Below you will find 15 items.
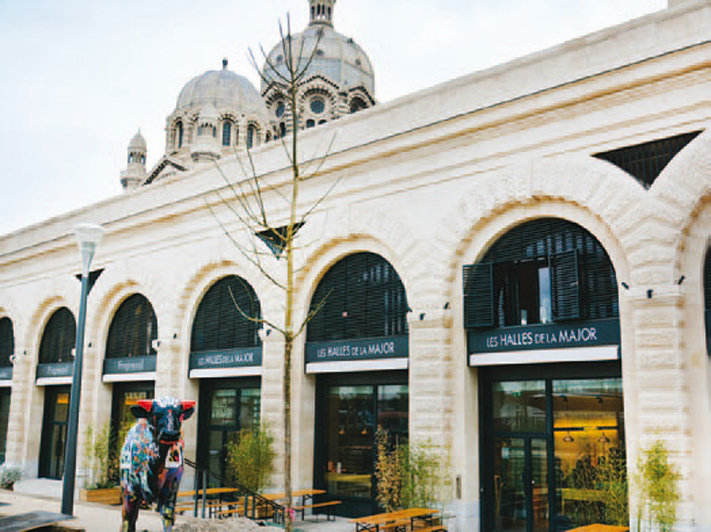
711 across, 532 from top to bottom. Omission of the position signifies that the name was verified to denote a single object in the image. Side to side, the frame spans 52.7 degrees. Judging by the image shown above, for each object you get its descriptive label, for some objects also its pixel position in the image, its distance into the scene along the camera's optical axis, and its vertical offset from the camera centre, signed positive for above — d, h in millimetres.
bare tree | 18266 +5010
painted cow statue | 10703 -789
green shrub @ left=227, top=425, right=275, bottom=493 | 16922 -1301
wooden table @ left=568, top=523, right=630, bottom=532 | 11617 -1928
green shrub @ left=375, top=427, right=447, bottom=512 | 14188 -1424
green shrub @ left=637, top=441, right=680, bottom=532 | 11195 -1244
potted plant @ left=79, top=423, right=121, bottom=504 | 19828 -1921
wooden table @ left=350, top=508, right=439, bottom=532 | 12883 -2021
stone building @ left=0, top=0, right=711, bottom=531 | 12289 +2512
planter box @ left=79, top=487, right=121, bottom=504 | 19703 -2529
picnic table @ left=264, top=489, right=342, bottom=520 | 16031 -2139
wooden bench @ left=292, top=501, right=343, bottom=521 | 15578 -2316
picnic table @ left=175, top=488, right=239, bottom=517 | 16250 -2318
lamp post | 13727 +710
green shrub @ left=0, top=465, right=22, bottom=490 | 23297 -2429
